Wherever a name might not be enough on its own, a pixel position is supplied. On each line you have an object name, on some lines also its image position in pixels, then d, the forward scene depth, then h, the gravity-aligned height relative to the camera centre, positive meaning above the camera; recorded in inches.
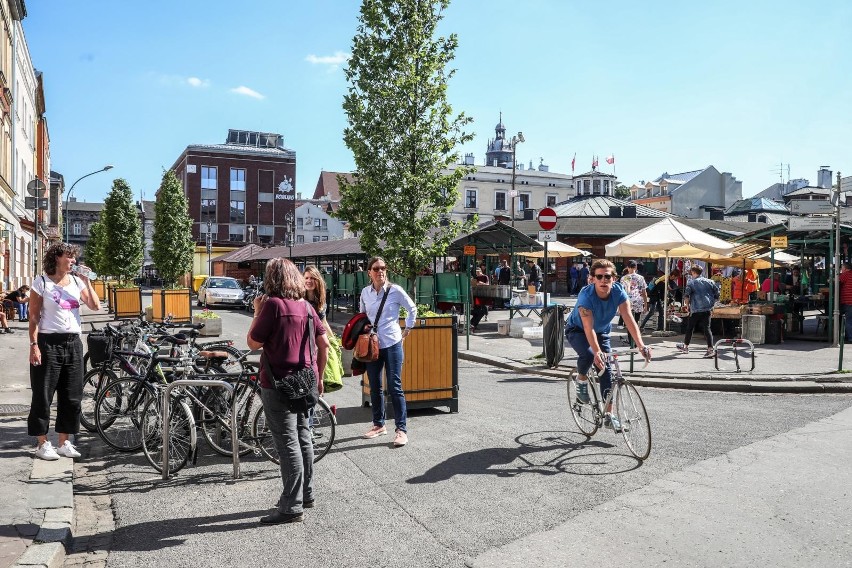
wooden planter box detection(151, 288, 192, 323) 866.8 -25.8
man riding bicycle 266.1 -13.5
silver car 1315.2 -15.9
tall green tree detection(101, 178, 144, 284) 1380.4 +86.0
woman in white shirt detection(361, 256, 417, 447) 287.0 -19.1
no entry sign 553.6 +48.4
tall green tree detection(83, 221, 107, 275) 2231.8 +107.9
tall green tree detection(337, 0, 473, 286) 517.0 +106.5
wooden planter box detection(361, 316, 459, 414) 342.6 -37.3
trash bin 506.9 -35.4
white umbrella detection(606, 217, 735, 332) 657.6 +36.7
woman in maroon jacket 196.1 -18.6
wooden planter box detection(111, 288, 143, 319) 967.0 -26.4
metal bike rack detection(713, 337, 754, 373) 467.8 -40.2
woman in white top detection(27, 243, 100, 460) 255.3 -23.2
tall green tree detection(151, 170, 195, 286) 1307.8 +89.2
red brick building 3198.8 +410.5
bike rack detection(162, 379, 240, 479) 234.4 -41.9
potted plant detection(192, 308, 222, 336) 758.5 -41.7
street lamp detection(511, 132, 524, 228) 1833.2 +356.0
